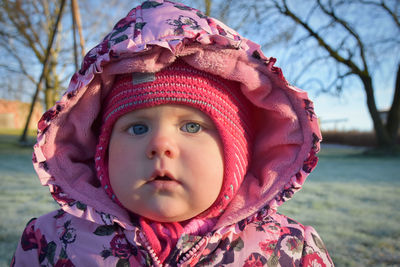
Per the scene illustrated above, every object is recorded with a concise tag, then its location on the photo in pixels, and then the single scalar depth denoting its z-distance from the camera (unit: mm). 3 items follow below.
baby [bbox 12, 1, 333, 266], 708
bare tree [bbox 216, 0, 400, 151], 5789
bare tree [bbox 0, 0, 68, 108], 6025
